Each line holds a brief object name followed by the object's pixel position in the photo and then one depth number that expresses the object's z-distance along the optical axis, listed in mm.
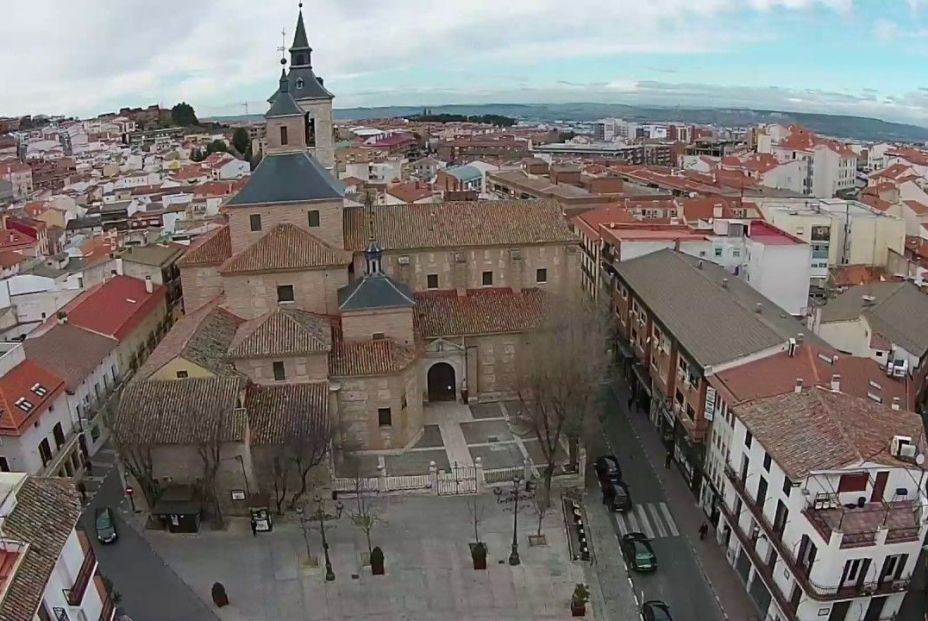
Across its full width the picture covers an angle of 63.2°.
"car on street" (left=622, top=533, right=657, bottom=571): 29641
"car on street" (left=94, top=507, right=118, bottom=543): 31078
